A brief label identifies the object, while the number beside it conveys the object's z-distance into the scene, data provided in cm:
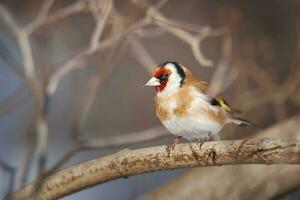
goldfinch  610
